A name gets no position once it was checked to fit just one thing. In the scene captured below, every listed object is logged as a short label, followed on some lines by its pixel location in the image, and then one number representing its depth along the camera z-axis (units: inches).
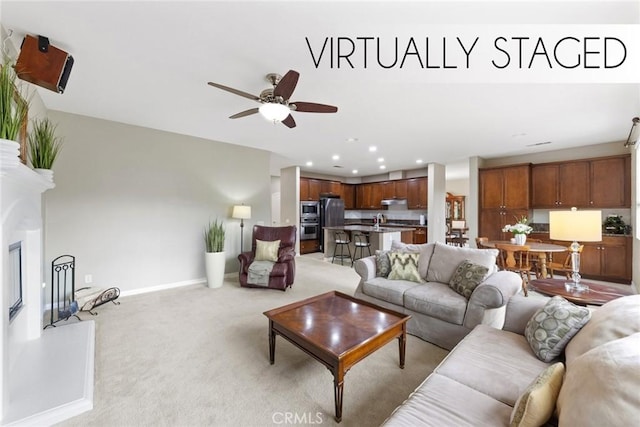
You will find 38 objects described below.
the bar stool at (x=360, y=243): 240.5
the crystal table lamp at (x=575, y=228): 87.4
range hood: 320.2
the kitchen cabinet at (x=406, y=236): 256.0
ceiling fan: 86.1
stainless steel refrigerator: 312.8
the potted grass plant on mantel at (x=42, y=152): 93.9
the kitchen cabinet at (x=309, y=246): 301.4
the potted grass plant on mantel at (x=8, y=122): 58.2
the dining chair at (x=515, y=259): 150.6
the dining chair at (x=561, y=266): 153.3
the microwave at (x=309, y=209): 300.4
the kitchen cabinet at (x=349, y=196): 354.3
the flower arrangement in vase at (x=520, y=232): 157.5
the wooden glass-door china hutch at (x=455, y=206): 424.5
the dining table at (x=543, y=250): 144.9
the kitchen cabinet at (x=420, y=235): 295.0
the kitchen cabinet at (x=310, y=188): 303.7
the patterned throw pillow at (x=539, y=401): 38.7
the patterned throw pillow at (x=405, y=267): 122.2
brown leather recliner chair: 160.6
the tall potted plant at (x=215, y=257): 166.7
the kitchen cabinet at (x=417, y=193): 291.6
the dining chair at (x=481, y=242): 170.8
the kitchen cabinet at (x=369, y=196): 338.6
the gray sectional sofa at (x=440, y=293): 90.6
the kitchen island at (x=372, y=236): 231.9
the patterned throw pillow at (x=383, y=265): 129.4
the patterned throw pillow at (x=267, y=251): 174.7
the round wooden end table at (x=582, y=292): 80.4
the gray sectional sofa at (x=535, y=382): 31.2
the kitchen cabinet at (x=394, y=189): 311.4
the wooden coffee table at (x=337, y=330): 66.0
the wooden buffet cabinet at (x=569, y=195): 178.2
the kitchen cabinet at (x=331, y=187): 323.2
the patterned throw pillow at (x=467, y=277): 98.0
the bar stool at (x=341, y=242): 250.6
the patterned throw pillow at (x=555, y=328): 59.6
